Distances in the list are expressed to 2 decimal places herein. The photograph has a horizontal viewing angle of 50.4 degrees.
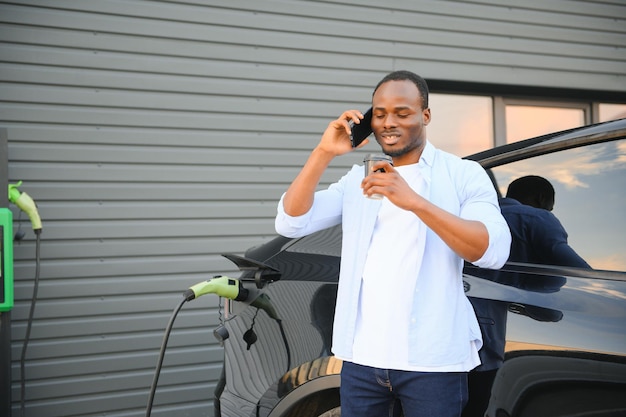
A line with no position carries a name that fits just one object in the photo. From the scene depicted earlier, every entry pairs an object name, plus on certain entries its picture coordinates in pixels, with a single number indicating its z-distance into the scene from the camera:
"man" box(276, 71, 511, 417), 1.75
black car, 1.82
